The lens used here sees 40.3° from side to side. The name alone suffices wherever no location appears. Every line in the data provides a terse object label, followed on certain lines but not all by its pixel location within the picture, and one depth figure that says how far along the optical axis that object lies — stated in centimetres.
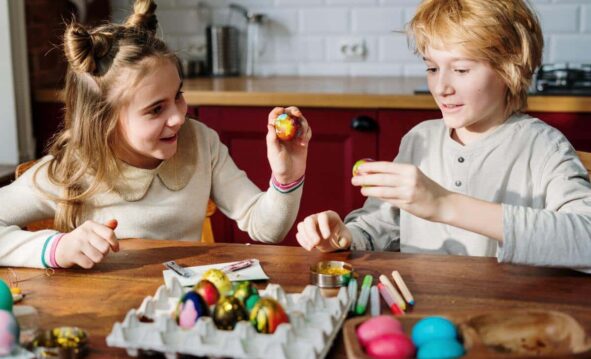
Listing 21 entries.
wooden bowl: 107
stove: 286
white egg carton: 108
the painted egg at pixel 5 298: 129
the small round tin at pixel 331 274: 141
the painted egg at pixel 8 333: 112
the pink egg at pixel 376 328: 108
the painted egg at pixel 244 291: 122
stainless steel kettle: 369
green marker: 129
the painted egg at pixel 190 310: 115
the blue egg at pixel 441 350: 102
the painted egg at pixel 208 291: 123
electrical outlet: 360
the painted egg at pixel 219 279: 130
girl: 185
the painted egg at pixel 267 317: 113
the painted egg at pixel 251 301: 119
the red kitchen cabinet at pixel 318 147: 296
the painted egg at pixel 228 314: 115
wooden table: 132
